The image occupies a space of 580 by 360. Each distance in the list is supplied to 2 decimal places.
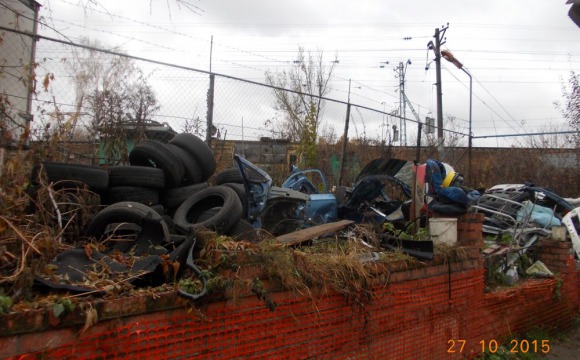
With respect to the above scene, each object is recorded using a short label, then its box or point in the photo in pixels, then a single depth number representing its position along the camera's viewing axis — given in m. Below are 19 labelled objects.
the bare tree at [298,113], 9.05
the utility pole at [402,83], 32.97
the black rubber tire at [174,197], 5.50
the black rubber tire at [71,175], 4.44
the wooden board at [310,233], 4.61
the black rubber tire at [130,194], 4.99
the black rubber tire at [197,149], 5.77
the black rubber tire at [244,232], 4.64
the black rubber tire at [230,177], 6.45
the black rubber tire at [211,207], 4.57
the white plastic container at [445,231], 5.75
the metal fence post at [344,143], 9.02
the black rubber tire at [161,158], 5.41
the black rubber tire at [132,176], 5.08
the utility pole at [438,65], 22.27
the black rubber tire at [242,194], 5.82
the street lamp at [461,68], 12.91
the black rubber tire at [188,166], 5.63
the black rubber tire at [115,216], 4.06
